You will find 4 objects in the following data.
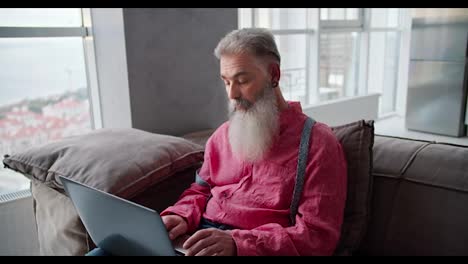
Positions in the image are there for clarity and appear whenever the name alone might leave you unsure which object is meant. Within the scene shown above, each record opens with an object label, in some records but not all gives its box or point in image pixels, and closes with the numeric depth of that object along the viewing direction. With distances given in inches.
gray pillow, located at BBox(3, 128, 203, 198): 52.9
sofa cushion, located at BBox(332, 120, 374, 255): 49.0
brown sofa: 47.0
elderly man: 43.6
